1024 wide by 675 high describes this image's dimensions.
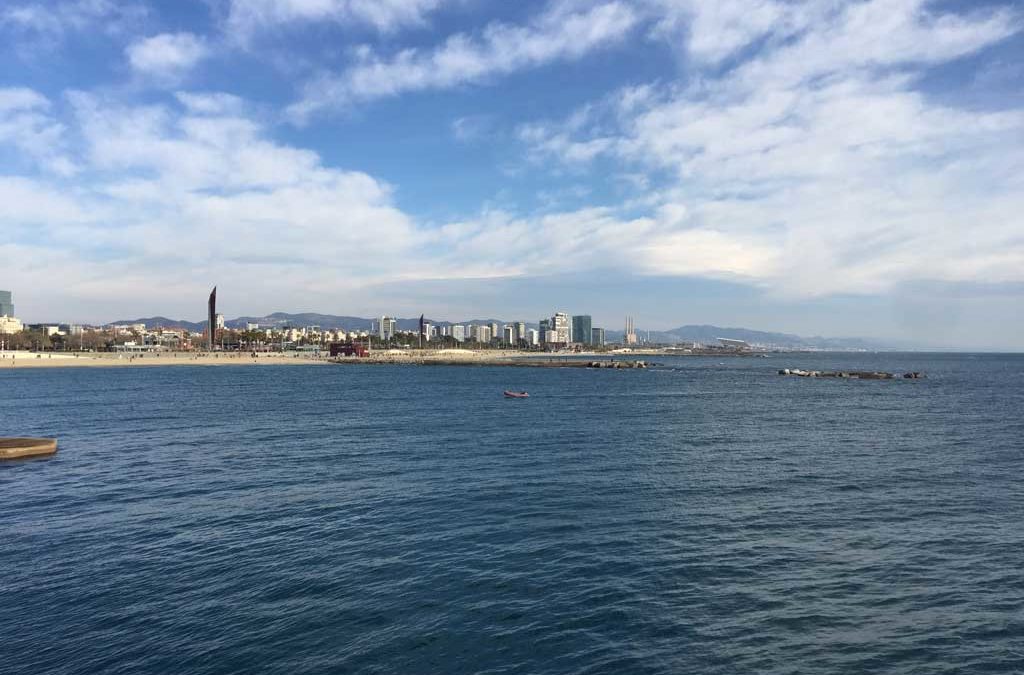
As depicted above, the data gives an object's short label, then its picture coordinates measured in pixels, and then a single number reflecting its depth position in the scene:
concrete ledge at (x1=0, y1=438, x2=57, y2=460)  35.66
